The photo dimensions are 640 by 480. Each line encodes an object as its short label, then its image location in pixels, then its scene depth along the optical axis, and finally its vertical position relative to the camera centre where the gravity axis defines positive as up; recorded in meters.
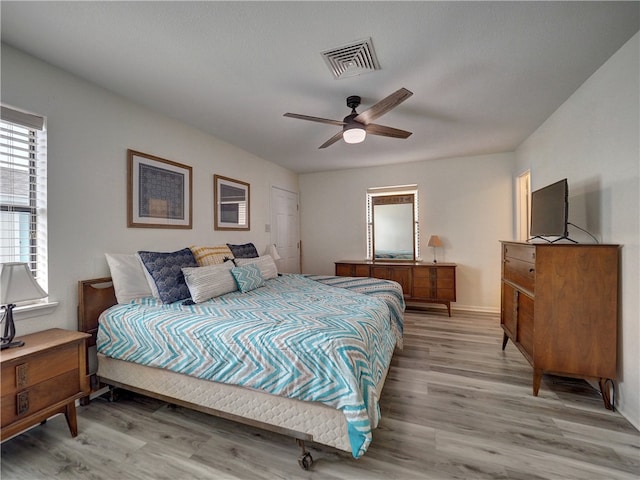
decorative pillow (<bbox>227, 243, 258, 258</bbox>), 3.54 -0.16
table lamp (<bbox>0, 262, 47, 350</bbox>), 1.55 -0.30
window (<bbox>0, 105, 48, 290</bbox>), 1.87 +0.32
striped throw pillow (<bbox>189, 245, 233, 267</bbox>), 2.98 -0.19
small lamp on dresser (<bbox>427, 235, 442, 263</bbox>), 4.61 -0.04
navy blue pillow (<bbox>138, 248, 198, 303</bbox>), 2.32 -0.31
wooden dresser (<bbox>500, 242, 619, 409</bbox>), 1.99 -0.52
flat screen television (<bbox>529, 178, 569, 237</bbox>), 2.27 +0.25
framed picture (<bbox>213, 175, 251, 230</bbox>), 3.61 +0.47
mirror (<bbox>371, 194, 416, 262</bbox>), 4.90 +0.19
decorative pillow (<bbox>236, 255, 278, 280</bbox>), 3.25 -0.31
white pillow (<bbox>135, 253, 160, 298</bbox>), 2.40 -0.38
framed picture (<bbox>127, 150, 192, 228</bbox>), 2.62 +0.46
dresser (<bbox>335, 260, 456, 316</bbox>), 4.32 -0.61
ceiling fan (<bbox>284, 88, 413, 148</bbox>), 2.20 +1.02
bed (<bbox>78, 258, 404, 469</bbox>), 1.48 -0.72
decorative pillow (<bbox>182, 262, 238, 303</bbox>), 2.35 -0.39
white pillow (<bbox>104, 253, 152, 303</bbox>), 2.30 -0.33
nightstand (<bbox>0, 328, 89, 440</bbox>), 1.52 -0.84
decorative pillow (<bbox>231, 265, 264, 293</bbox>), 2.76 -0.40
